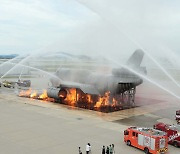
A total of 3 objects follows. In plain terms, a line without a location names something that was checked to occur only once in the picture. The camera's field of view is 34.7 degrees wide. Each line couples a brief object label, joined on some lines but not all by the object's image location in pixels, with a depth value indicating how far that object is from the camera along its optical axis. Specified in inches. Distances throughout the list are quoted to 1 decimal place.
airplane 1745.8
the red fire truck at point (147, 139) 924.6
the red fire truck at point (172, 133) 1046.6
